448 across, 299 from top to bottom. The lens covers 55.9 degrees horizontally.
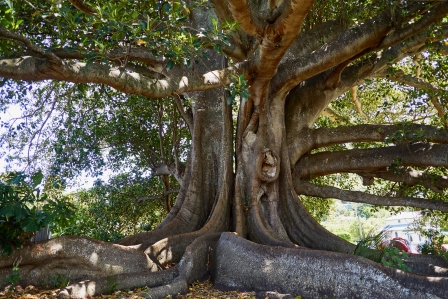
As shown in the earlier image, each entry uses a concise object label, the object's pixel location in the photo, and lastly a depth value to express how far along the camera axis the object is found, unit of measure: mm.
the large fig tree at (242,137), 4215
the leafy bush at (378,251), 4363
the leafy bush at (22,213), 4164
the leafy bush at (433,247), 5341
